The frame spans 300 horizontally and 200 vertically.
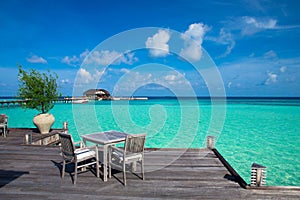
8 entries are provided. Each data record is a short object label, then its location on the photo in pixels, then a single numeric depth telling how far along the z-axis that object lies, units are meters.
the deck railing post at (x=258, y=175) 2.90
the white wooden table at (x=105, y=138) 3.21
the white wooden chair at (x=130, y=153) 3.05
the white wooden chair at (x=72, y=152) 3.07
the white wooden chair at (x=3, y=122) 6.79
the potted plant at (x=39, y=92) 6.83
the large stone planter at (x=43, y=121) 6.96
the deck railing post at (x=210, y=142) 5.13
